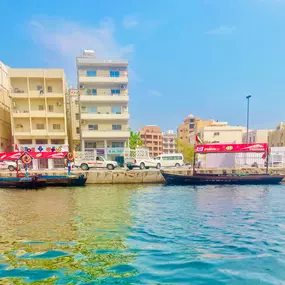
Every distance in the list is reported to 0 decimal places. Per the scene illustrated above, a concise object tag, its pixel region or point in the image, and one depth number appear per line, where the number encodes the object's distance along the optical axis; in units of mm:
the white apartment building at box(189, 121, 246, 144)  62719
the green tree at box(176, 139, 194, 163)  52403
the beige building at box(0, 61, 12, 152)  38406
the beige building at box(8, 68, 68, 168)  36719
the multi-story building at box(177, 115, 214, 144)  81281
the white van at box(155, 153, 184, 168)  34469
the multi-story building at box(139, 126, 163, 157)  88125
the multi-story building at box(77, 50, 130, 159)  38938
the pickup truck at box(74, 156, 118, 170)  29955
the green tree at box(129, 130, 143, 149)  47484
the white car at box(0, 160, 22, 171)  29609
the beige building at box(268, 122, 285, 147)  59262
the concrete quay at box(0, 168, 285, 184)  26297
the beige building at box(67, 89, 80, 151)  44188
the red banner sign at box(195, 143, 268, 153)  26502
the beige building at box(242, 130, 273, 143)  64812
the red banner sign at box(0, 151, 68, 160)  27914
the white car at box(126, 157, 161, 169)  30975
